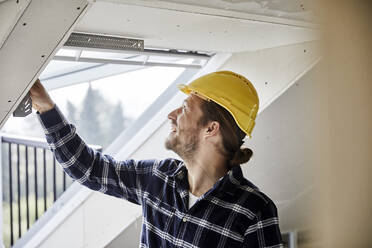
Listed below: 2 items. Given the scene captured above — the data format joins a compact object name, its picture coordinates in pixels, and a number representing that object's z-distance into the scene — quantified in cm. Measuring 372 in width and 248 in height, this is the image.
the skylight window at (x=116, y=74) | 212
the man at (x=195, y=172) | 165
